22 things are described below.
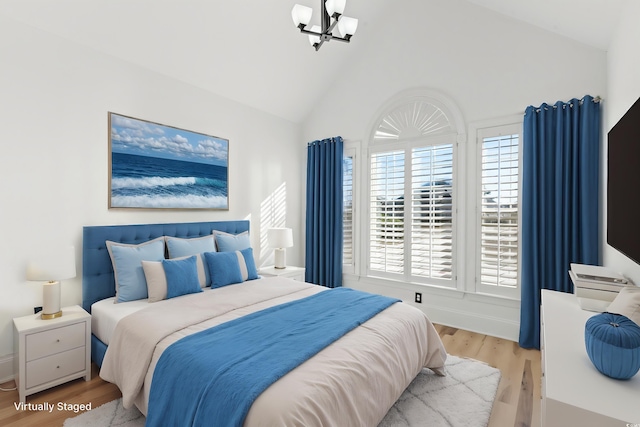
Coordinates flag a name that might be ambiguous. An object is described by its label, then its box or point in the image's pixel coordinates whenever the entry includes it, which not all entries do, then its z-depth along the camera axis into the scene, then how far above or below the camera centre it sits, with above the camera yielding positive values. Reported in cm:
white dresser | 104 -63
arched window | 361 +24
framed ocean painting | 294 +48
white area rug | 193 -127
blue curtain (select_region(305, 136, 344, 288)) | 442 +2
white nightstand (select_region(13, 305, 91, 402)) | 210 -98
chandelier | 198 +133
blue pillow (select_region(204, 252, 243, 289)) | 301 -53
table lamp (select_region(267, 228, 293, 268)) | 403 -35
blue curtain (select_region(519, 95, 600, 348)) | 273 +18
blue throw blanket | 134 -71
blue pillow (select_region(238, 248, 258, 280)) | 332 -53
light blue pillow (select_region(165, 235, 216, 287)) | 304 -35
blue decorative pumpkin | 118 -49
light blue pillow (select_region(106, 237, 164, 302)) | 262 -48
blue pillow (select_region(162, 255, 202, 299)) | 265 -55
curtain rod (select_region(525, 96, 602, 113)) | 272 +103
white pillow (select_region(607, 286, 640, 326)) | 152 -44
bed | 138 -76
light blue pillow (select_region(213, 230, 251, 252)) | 347 -31
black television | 135 +17
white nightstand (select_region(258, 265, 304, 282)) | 390 -73
